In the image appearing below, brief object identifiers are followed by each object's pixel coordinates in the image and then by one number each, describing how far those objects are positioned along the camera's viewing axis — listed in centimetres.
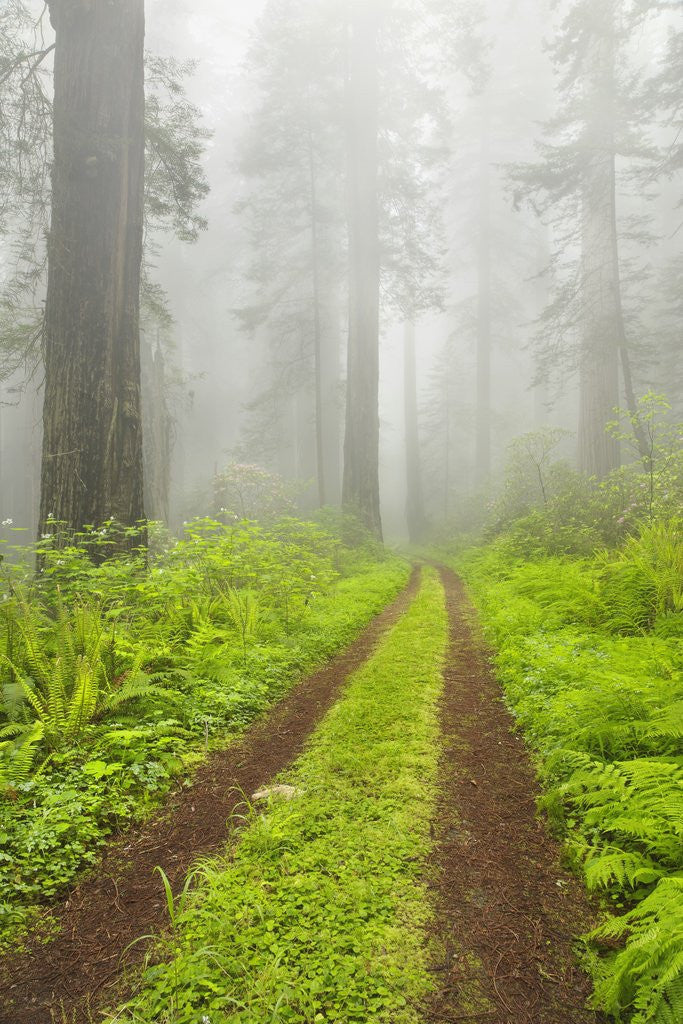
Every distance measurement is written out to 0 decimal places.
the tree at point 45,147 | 710
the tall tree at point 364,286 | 1401
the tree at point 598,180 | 1222
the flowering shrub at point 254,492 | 1669
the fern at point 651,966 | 144
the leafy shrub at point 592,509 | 696
